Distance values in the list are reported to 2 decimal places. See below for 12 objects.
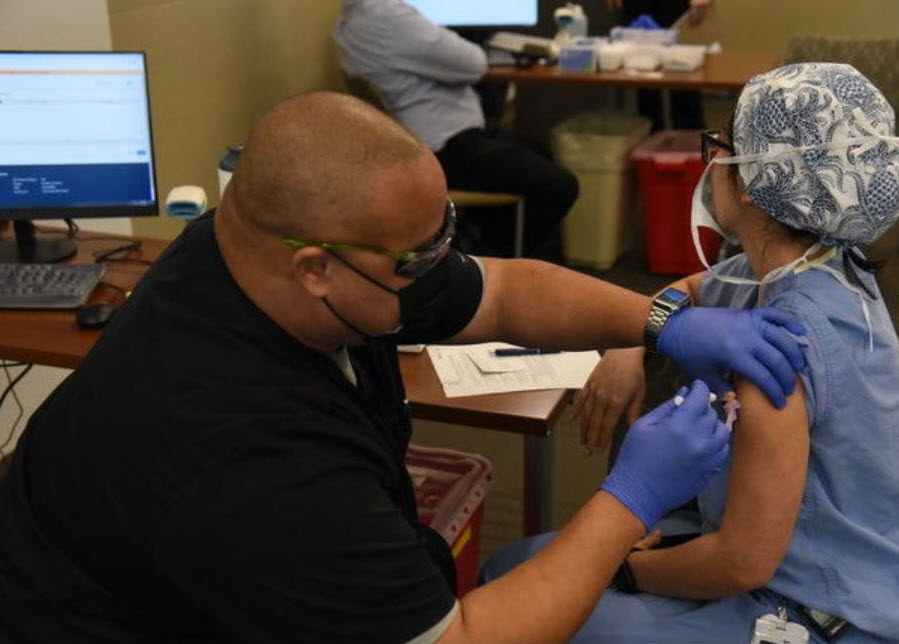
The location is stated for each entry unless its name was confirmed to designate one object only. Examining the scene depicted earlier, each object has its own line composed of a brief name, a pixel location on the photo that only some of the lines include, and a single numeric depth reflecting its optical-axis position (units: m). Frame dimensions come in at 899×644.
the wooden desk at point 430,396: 1.57
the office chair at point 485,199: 3.56
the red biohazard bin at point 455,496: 1.78
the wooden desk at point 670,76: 3.52
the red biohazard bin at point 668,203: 3.81
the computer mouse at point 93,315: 1.83
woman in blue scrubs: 1.24
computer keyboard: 1.92
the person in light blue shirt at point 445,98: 3.45
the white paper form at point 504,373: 1.64
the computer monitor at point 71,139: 2.09
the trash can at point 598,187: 3.87
